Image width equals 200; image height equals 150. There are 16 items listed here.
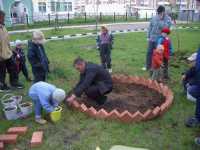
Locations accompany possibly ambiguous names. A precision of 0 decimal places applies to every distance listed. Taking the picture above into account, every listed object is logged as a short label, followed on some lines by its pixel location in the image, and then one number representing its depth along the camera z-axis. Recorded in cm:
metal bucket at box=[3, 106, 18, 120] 335
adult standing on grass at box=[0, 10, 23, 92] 419
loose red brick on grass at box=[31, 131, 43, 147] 281
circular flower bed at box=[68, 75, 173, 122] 327
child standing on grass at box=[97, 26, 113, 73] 545
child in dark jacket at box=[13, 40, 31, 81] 465
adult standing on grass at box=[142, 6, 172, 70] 492
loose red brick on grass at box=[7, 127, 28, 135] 302
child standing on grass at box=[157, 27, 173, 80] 460
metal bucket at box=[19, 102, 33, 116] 341
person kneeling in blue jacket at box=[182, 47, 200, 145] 290
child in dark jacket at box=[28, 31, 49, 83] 374
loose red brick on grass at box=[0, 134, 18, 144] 285
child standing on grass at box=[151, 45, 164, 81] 445
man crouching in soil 335
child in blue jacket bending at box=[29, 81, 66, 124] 302
